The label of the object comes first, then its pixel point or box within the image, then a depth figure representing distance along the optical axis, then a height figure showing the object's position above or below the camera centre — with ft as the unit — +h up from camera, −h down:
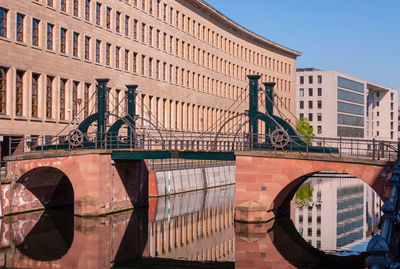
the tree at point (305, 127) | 412.57 +8.43
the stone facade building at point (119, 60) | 155.22 +26.13
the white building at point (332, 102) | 472.85 +29.18
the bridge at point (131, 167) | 123.03 -5.70
